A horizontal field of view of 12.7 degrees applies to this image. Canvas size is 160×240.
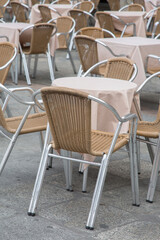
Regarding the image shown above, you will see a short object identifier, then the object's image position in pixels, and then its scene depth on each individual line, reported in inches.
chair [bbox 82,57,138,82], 240.2
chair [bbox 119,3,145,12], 618.8
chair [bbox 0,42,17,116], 276.8
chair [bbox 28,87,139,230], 167.1
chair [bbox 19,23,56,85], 403.3
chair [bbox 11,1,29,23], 578.7
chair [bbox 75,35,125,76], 337.7
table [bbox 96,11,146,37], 506.8
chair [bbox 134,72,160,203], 197.5
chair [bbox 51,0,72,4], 679.5
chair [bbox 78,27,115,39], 399.0
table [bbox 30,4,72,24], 554.9
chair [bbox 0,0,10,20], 663.6
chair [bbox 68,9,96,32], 530.9
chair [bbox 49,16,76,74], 469.0
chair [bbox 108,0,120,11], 727.3
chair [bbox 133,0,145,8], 680.3
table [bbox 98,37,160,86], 330.0
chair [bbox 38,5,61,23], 537.0
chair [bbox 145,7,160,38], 516.1
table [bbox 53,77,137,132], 195.8
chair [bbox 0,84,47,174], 198.7
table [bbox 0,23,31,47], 407.7
